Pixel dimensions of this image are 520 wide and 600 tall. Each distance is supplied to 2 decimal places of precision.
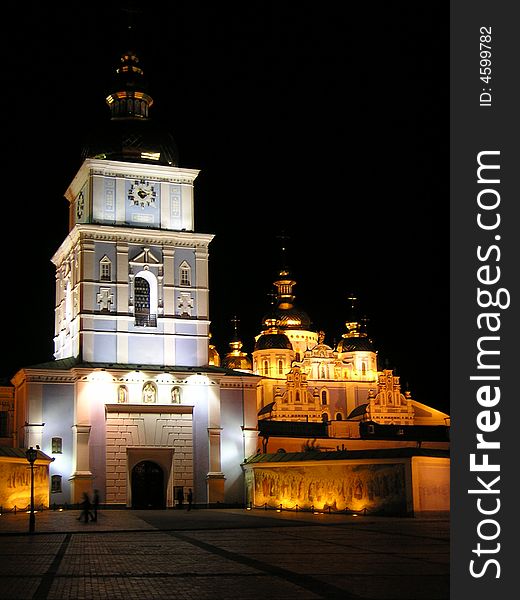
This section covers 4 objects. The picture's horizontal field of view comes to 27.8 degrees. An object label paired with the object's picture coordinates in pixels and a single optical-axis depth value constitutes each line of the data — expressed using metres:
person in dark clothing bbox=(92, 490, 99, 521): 32.42
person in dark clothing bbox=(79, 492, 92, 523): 30.94
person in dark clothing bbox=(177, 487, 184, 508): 44.78
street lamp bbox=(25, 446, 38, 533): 26.73
